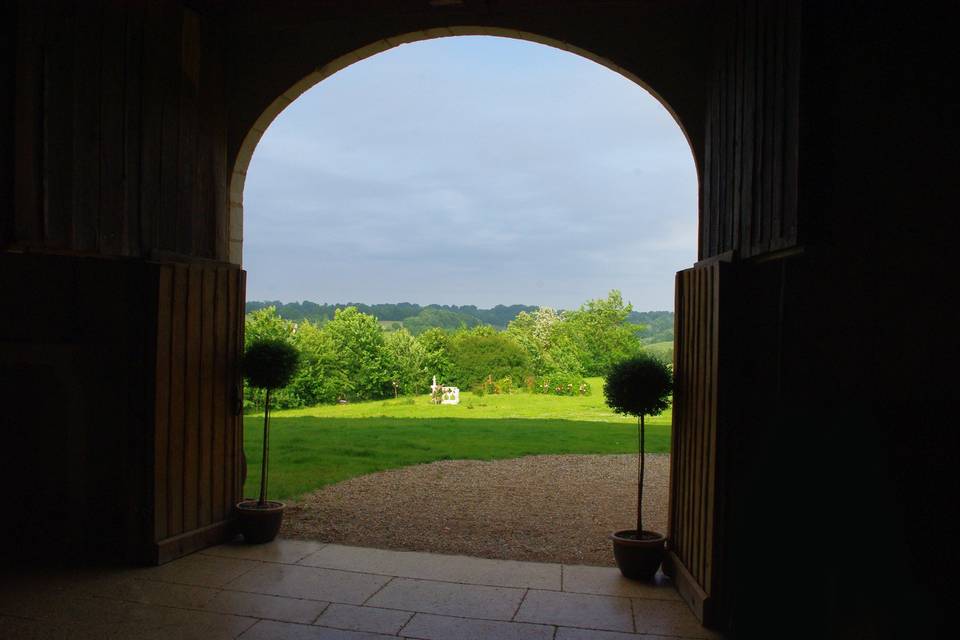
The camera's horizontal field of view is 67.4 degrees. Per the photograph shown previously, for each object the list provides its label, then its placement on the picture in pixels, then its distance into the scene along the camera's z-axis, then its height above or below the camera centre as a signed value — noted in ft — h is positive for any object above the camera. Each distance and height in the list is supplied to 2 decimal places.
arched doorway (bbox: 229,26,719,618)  12.19 -0.54
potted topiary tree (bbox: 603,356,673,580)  14.21 -1.63
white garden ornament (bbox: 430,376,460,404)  50.55 -5.54
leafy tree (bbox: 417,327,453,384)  54.34 -2.96
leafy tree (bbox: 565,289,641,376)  56.39 -0.93
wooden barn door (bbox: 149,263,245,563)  14.65 -2.08
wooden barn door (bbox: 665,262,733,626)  11.75 -2.14
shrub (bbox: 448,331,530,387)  54.08 -3.20
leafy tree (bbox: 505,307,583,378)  55.01 -2.15
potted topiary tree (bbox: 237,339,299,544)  16.16 -1.53
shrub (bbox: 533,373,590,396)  52.75 -4.88
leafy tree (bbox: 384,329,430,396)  54.19 -3.83
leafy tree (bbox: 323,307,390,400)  52.54 -2.66
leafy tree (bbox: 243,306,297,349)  48.19 -0.93
